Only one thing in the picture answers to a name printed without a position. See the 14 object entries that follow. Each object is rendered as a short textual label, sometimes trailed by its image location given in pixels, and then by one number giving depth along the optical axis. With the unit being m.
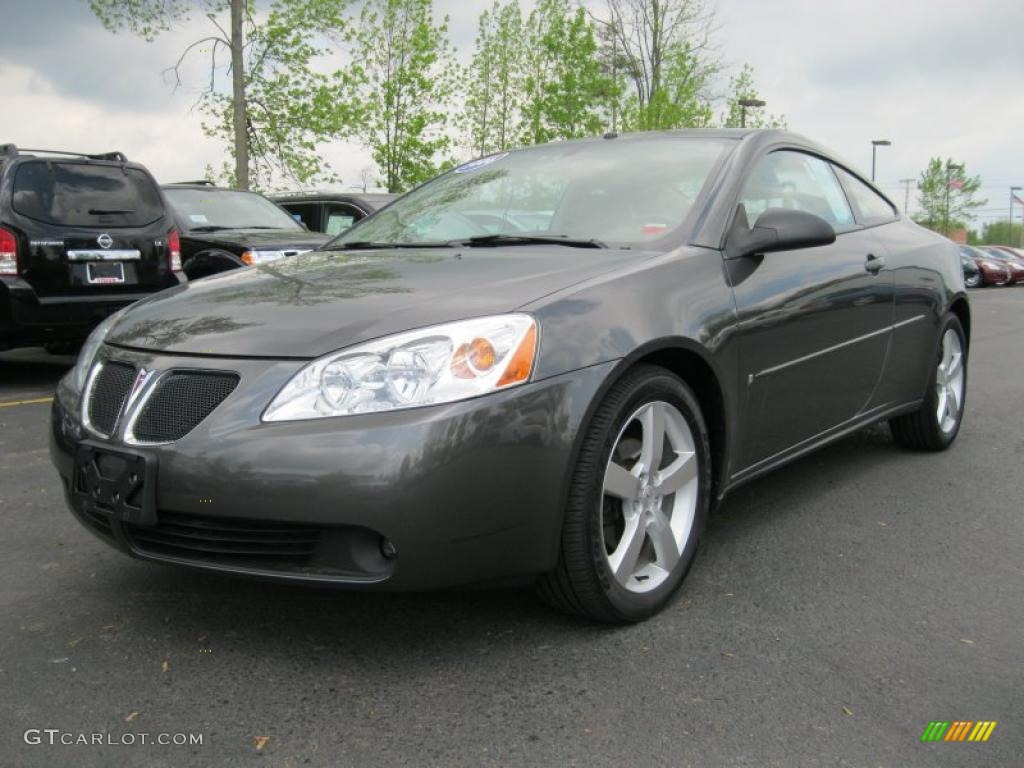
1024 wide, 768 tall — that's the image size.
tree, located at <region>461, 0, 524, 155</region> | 25.36
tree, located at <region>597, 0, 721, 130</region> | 29.95
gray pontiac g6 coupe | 2.31
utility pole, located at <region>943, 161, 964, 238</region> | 63.14
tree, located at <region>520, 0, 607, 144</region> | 25.00
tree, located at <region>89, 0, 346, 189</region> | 17.98
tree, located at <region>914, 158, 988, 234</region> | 65.19
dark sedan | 8.40
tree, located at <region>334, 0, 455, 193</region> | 21.92
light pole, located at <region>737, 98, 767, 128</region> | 32.66
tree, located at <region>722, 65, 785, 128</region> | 34.75
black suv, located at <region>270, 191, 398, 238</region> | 11.59
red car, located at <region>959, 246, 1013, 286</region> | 33.96
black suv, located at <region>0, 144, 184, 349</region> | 6.91
